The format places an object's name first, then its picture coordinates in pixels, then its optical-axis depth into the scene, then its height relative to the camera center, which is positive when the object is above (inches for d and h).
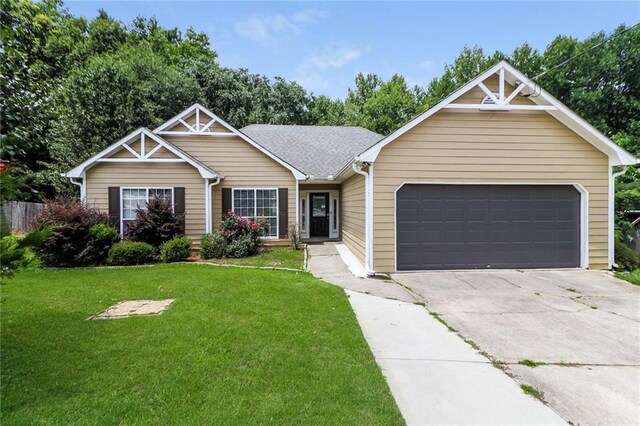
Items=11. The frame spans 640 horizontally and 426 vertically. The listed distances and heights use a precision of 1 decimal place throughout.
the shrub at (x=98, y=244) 377.4 -40.0
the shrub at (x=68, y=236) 364.8 -29.6
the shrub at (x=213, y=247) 417.7 -48.1
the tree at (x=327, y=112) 1179.9 +351.6
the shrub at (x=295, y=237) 473.7 -41.7
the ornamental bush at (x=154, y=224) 403.9 -18.3
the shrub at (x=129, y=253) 375.9 -50.3
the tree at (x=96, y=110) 631.8 +197.8
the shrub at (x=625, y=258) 353.7 -56.5
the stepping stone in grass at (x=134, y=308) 195.2 -62.5
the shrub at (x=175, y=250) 392.5 -49.0
